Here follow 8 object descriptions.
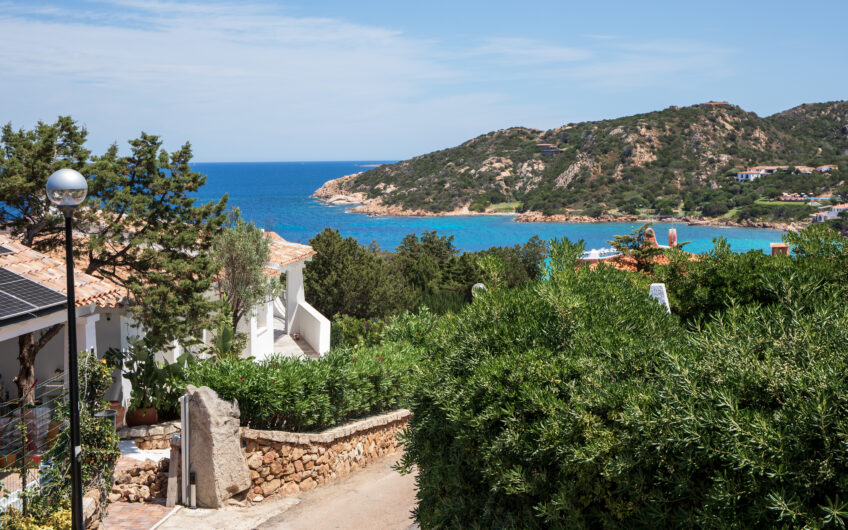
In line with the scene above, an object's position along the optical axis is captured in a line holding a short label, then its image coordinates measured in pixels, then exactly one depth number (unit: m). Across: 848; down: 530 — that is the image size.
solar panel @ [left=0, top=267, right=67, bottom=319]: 10.16
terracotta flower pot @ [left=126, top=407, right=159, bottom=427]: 13.82
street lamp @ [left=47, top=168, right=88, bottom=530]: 7.35
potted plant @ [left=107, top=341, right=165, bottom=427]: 13.81
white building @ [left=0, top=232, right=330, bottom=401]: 11.53
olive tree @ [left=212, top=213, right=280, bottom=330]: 18.61
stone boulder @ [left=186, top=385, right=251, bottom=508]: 11.69
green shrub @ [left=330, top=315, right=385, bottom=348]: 21.61
